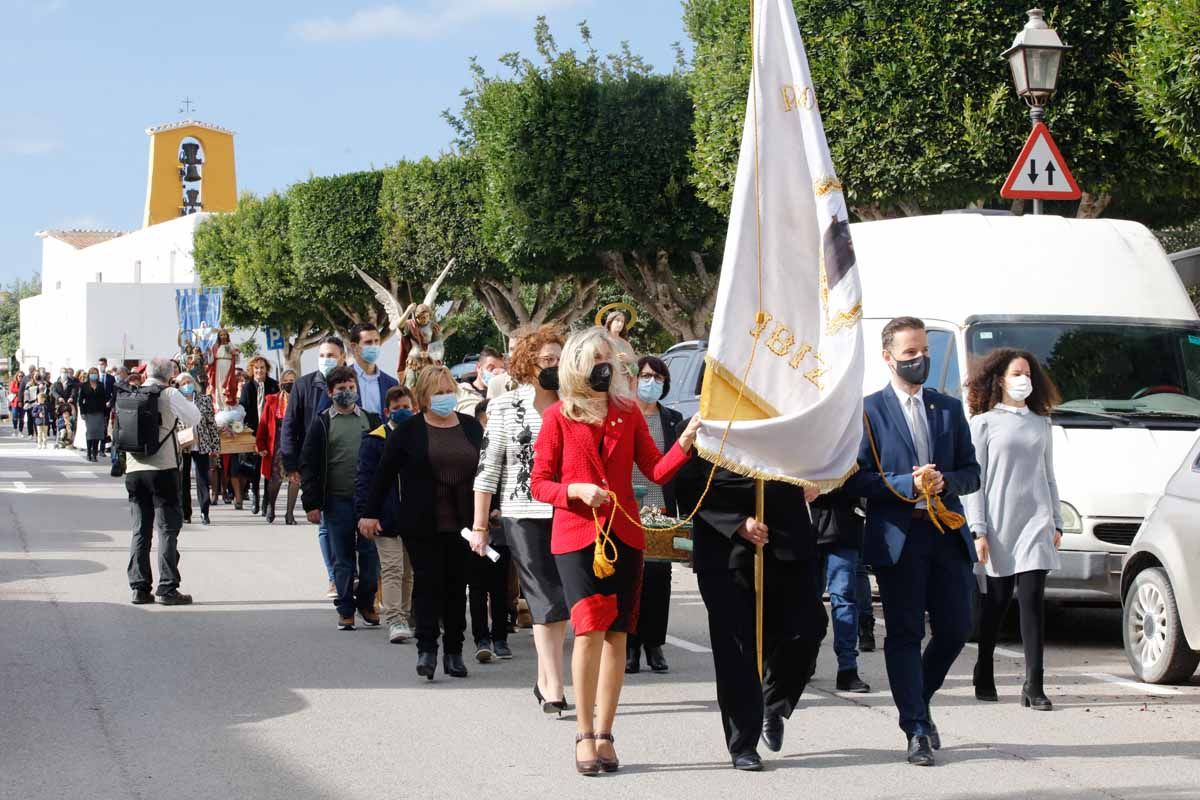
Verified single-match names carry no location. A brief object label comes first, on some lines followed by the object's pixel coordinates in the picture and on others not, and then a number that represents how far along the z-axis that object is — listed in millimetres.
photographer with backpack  12680
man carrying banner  6852
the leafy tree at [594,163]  32031
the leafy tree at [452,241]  42875
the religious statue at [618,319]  10211
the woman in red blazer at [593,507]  7000
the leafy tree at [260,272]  54688
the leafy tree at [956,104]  20625
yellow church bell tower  105812
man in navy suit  7191
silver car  8805
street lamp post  14805
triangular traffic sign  14016
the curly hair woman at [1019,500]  8500
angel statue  14094
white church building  73500
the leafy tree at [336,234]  47188
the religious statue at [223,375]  21594
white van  10828
